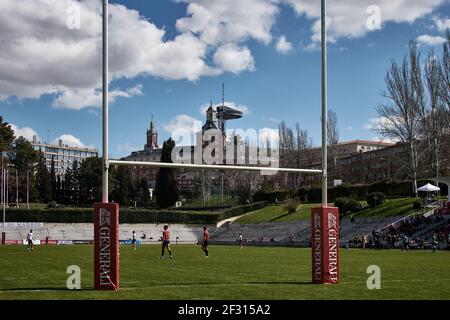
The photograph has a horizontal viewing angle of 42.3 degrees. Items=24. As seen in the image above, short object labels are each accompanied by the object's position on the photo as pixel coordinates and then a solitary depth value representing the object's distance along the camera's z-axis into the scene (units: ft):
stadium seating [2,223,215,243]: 228.43
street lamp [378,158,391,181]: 303.23
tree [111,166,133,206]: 318.45
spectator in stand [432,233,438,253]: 123.75
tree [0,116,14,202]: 275.10
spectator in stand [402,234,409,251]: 137.12
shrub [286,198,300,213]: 238.07
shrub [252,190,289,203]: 283.59
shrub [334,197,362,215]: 203.51
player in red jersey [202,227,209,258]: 101.85
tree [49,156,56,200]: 343.11
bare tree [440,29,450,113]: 182.80
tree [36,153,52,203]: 336.90
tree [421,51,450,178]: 192.24
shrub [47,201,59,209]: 275.80
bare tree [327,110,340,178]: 265.13
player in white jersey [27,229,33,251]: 133.71
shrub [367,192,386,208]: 195.90
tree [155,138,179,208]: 290.48
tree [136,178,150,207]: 341.41
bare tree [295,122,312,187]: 264.93
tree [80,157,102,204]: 318.04
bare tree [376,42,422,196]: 202.18
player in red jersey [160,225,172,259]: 91.97
